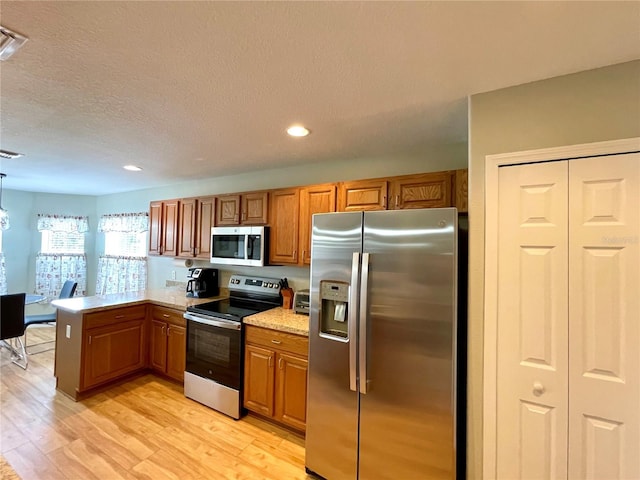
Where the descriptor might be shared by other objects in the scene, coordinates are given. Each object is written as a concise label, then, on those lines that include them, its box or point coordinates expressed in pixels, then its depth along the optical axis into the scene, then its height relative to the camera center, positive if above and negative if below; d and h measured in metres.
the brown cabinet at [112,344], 2.71 -1.07
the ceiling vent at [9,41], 1.10 +0.82
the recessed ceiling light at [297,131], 1.97 +0.85
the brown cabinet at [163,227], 3.58 +0.22
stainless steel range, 2.45 -1.01
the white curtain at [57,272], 4.89 -0.55
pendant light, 4.17 +0.32
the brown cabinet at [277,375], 2.18 -1.07
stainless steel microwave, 2.80 +0.00
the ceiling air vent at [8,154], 2.59 +0.83
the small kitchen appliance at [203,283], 3.35 -0.48
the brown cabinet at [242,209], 2.88 +0.40
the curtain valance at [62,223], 4.91 +0.34
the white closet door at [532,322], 1.31 -0.35
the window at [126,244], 4.54 -0.01
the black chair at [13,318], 3.16 -0.91
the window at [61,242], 5.01 -0.01
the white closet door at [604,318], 1.19 -0.29
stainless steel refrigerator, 1.52 -0.59
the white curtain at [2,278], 4.52 -0.62
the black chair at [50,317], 3.67 -1.05
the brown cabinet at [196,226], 3.28 +0.22
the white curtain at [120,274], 4.40 -0.53
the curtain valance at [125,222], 4.43 +0.34
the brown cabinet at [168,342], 2.93 -1.08
